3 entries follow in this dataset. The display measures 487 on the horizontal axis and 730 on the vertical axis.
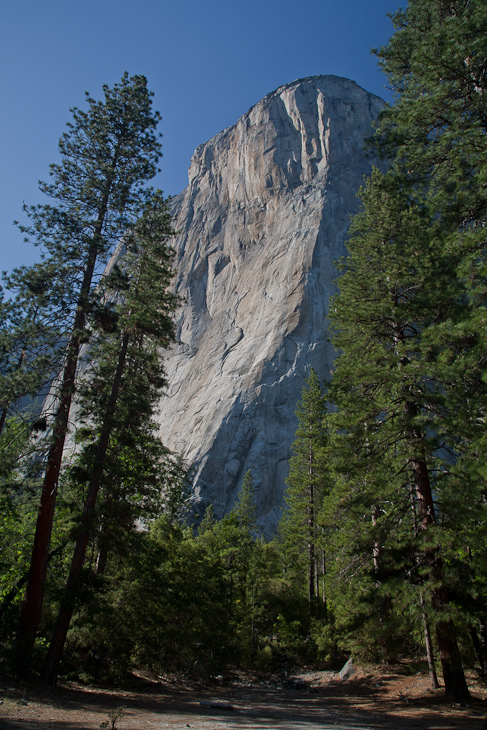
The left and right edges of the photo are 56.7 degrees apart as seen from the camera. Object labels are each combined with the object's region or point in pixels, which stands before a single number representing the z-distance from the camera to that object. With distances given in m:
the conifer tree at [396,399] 9.31
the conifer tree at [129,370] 10.45
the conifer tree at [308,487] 21.47
